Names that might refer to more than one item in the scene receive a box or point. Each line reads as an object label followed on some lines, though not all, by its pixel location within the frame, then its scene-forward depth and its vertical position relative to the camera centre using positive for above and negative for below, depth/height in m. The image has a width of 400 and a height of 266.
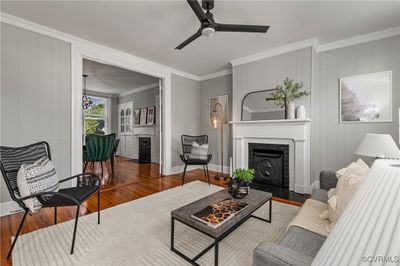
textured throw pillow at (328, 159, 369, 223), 1.22 -0.39
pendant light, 5.45 +0.88
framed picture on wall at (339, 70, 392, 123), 2.80 +0.54
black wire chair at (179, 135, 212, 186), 4.13 -0.22
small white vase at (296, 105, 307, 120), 3.11 +0.34
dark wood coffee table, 1.36 -0.69
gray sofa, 0.84 -0.61
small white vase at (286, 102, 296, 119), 3.21 +0.38
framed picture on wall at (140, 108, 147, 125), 6.27 +0.55
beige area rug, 1.57 -1.05
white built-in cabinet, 7.06 +0.12
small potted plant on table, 1.96 -0.55
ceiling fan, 2.01 +1.19
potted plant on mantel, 3.21 +0.66
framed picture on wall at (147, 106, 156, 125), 5.96 +0.54
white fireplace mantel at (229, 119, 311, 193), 3.11 -0.12
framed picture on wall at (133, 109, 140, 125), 6.58 +0.54
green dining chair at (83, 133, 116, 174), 3.74 -0.32
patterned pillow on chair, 1.63 -0.44
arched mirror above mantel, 3.53 +0.48
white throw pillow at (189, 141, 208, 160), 3.78 -0.40
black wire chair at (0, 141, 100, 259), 1.67 -0.51
